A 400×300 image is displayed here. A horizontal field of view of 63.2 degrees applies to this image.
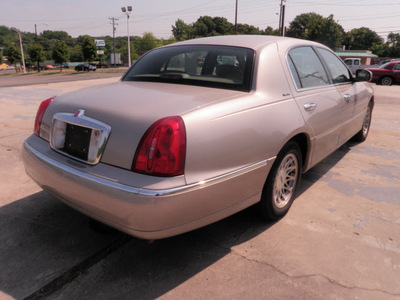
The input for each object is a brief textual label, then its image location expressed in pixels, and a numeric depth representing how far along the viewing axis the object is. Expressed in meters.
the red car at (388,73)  17.64
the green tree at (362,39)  102.00
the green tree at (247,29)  121.09
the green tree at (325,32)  75.50
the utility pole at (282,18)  28.13
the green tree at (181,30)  116.55
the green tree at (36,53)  48.09
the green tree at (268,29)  118.45
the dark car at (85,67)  46.81
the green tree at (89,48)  46.62
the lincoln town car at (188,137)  1.89
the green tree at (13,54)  54.53
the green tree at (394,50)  86.69
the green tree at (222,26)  122.62
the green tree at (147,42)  109.76
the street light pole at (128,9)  39.28
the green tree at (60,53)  45.94
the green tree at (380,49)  91.44
